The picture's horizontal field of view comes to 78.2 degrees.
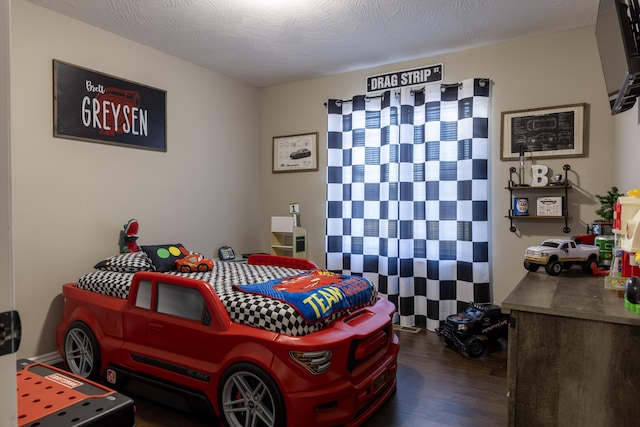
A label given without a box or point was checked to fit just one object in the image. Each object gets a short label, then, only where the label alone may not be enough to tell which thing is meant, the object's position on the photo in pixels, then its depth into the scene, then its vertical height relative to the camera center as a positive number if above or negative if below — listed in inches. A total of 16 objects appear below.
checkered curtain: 136.3 +4.5
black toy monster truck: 116.6 -37.2
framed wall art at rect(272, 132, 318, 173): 171.6 +24.6
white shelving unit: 166.6 -13.3
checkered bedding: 73.4 -19.1
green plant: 98.6 +0.3
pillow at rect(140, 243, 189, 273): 119.2 -15.0
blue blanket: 75.2 -17.6
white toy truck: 76.4 -9.5
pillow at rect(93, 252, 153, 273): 115.0 -16.7
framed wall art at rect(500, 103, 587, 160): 123.0 +24.6
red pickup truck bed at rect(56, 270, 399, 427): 69.7 -30.1
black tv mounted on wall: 56.1 +25.1
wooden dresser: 45.8 -19.0
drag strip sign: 145.6 +49.8
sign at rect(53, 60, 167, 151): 115.0 +31.4
